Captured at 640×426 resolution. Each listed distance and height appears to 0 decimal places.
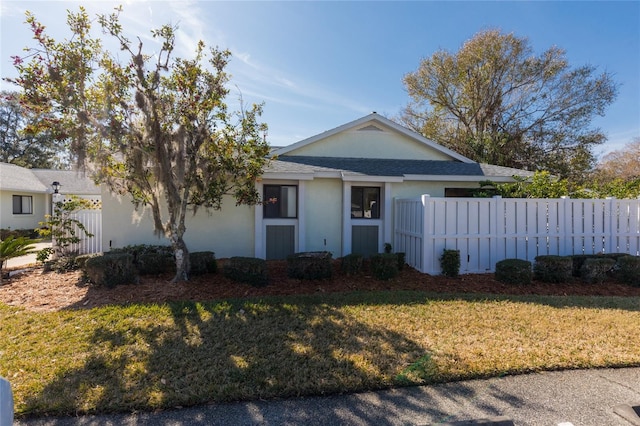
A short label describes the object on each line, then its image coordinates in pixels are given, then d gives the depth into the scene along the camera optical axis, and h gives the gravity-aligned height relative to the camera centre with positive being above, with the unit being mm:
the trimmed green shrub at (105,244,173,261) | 7223 -952
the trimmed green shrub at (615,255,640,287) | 6637 -1248
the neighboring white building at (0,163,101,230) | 16375 +1086
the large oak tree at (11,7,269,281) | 5418 +1834
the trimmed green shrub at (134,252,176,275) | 6852 -1180
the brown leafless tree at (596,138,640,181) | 23492 +4122
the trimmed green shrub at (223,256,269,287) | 6266 -1232
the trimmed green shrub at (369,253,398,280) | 6738 -1201
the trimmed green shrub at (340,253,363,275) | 6977 -1200
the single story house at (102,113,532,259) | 8352 +10
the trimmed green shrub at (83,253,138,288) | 6023 -1183
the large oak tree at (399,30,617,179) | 18156 +7104
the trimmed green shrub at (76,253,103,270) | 7030 -1168
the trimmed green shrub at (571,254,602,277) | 6934 -1147
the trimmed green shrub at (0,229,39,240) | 15123 -1143
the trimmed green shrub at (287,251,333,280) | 6605 -1213
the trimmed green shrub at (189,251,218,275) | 6785 -1171
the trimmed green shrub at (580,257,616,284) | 6648 -1230
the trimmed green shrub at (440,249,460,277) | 6992 -1159
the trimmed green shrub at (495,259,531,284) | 6504 -1274
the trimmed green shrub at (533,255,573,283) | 6629 -1225
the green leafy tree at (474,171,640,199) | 7953 +669
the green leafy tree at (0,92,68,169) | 30453 +6675
